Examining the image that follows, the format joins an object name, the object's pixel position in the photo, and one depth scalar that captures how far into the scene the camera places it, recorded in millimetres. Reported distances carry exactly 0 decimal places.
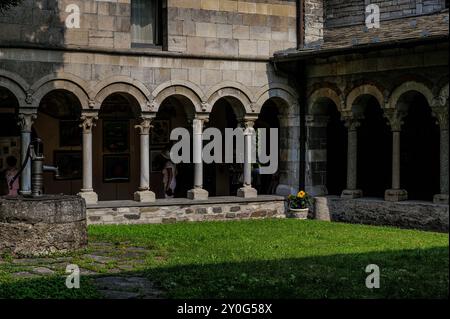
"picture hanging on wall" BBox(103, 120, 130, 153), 18312
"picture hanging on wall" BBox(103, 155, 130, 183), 18266
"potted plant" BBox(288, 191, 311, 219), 16172
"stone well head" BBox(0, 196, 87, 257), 10578
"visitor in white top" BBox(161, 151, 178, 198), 17328
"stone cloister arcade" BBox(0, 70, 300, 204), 14625
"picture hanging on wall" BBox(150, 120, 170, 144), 18814
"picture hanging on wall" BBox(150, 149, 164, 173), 18797
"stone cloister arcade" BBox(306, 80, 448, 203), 14719
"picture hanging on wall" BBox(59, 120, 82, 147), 17866
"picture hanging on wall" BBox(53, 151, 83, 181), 17797
